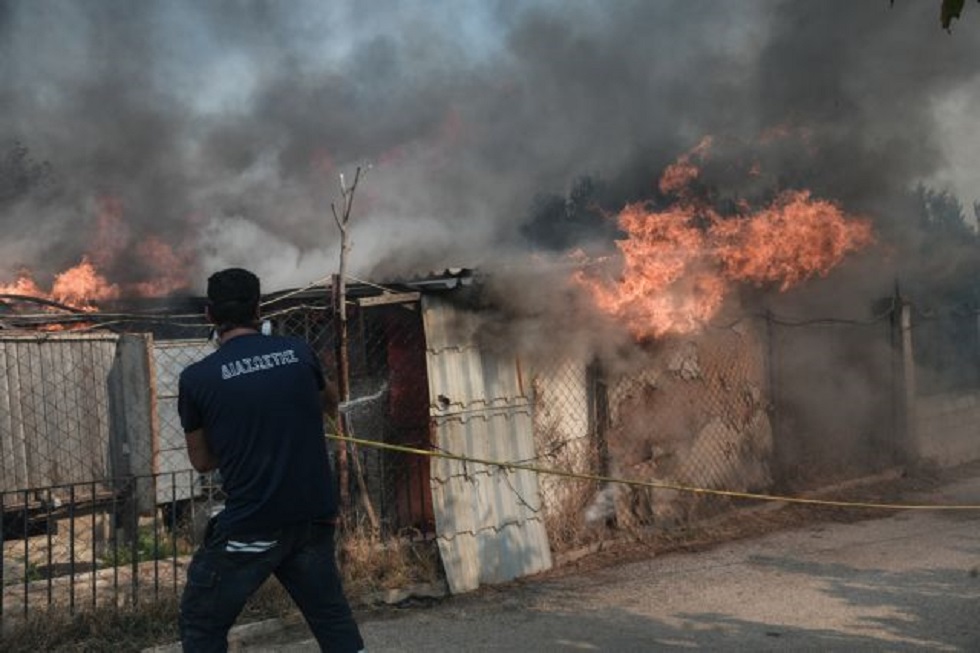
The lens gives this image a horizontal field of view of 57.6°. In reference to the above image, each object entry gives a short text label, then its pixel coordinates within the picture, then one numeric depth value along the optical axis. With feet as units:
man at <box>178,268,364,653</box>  10.43
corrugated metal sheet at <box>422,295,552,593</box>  20.39
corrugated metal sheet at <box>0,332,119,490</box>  25.27
